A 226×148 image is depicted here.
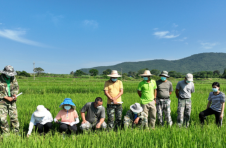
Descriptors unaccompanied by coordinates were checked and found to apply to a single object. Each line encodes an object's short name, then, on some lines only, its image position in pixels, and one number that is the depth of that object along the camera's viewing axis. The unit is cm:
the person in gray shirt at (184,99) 443
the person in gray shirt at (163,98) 443
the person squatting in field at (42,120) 358
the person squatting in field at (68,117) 367
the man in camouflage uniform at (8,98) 360
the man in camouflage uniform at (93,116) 380
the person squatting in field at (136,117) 399
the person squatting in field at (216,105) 401
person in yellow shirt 414
